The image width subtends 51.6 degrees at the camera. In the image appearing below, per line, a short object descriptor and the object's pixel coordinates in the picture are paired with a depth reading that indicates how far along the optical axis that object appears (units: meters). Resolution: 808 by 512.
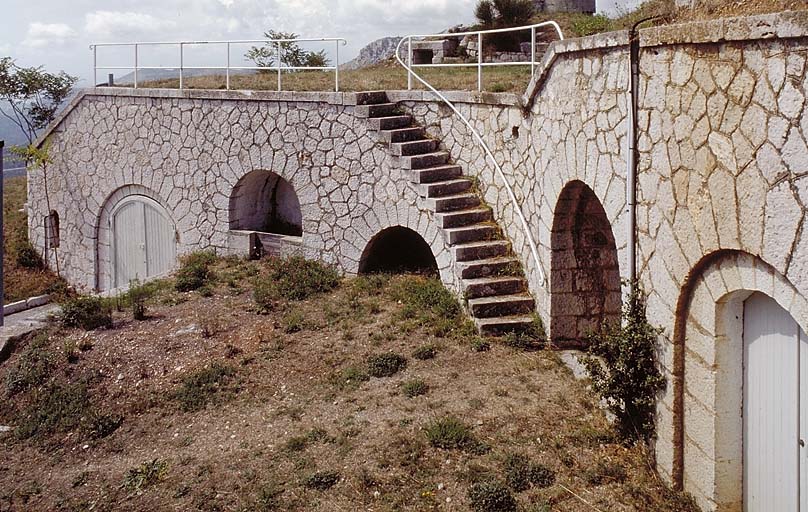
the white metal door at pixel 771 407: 5.11
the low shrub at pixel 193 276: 12.86
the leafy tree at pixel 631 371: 6.53
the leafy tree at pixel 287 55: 21.72
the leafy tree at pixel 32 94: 22.31
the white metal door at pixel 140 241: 16.20
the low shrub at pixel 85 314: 11.27
